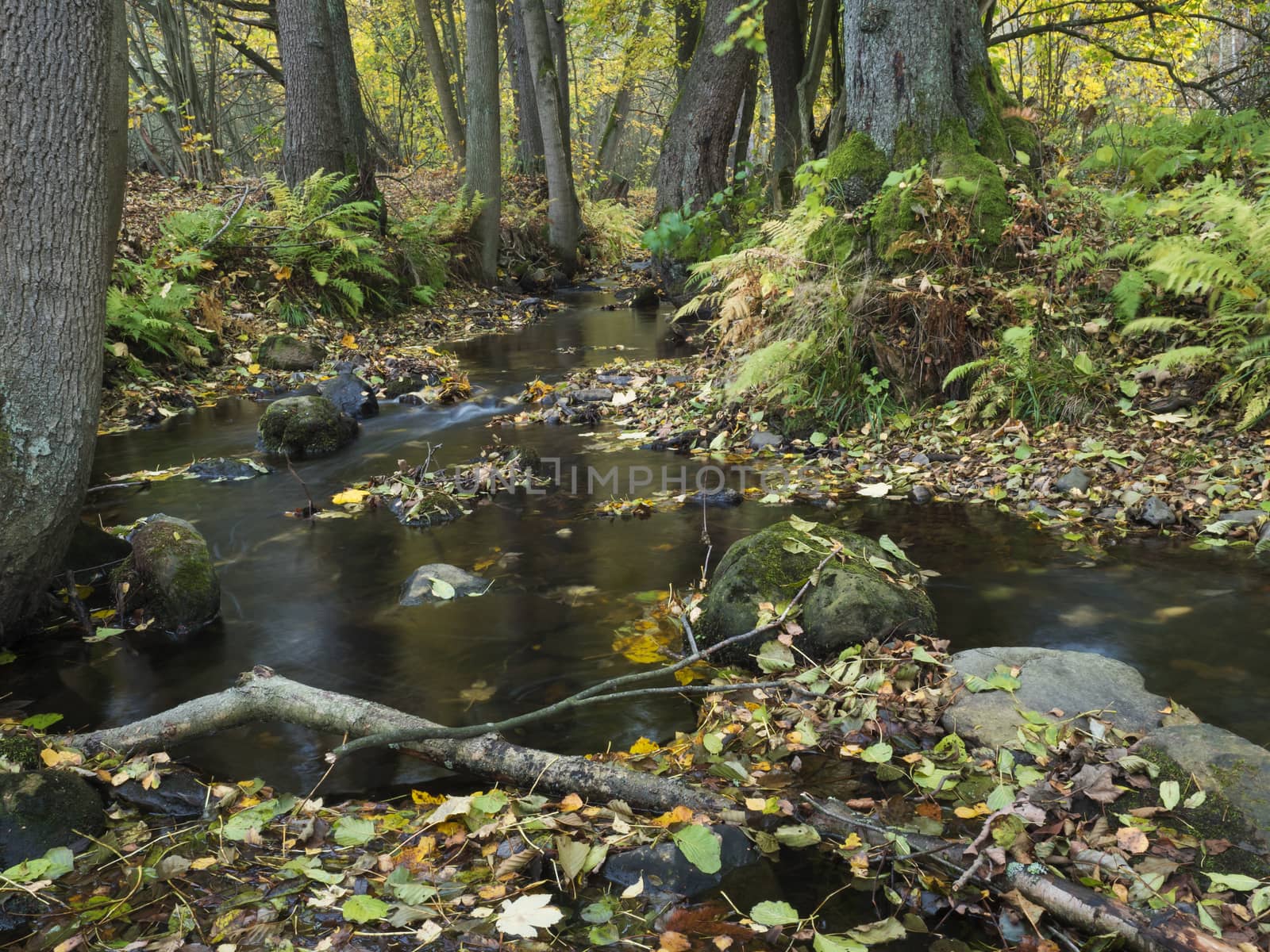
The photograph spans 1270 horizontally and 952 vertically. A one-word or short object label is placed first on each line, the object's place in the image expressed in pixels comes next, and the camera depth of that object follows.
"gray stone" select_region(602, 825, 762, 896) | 2.65
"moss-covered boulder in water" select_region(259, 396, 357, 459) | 8.30
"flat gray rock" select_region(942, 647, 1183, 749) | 3.32
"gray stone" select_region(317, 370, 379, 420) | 9.62
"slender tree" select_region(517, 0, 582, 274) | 16.03
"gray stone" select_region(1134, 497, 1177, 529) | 5.32
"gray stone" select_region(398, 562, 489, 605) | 5.14
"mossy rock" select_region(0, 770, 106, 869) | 2.72
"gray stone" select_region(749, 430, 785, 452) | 7.54
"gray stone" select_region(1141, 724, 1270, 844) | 2.69
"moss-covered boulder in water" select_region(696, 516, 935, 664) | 4.04
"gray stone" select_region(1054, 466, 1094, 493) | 5.80
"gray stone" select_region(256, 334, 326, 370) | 11.27
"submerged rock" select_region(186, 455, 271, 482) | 7.60
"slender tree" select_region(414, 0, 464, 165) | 19.86
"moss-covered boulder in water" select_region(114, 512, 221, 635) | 4.86
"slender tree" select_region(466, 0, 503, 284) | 14.70
